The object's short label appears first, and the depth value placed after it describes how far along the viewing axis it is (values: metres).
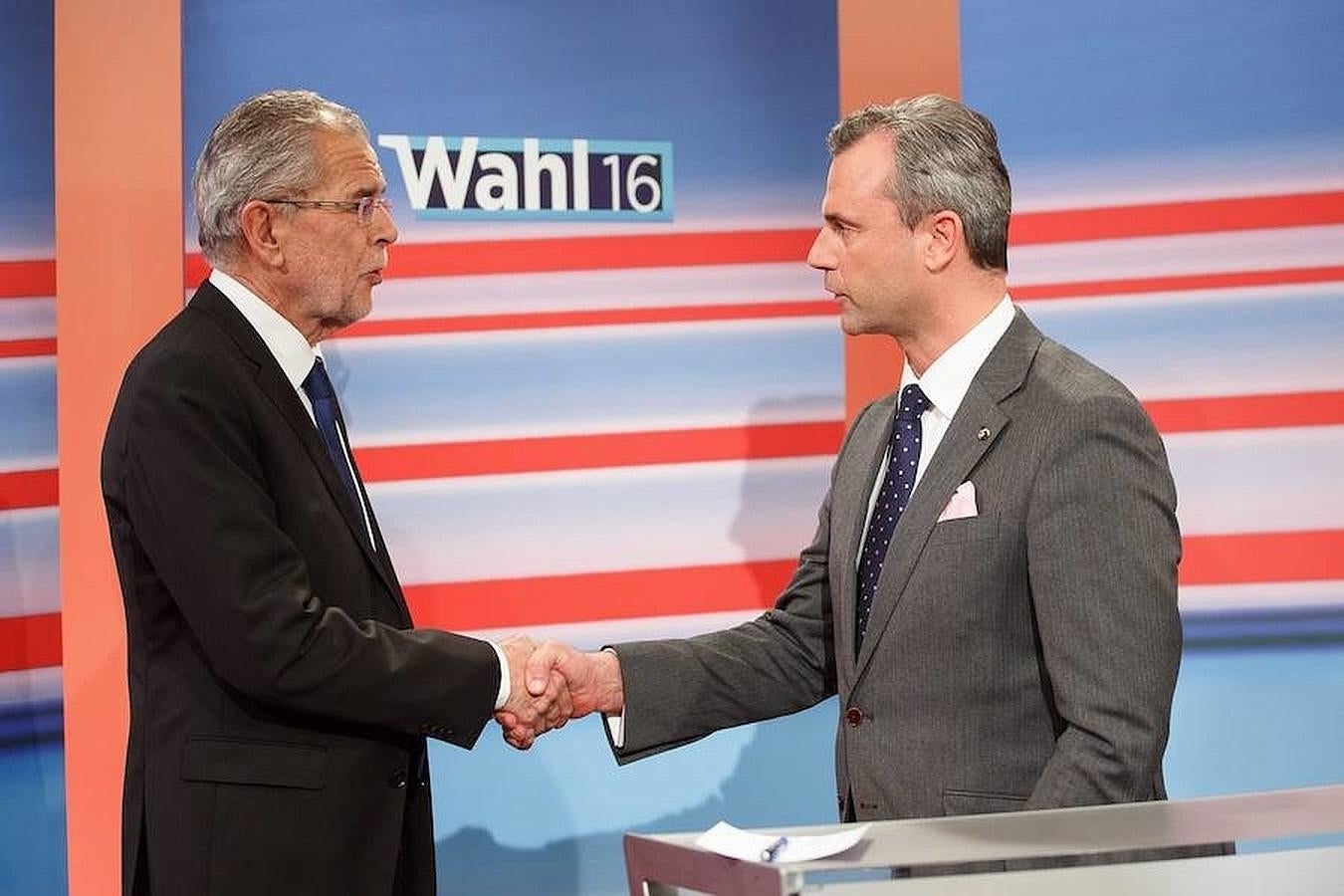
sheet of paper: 3.47
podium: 3.41
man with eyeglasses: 4.01
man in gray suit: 3.95
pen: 3.46
